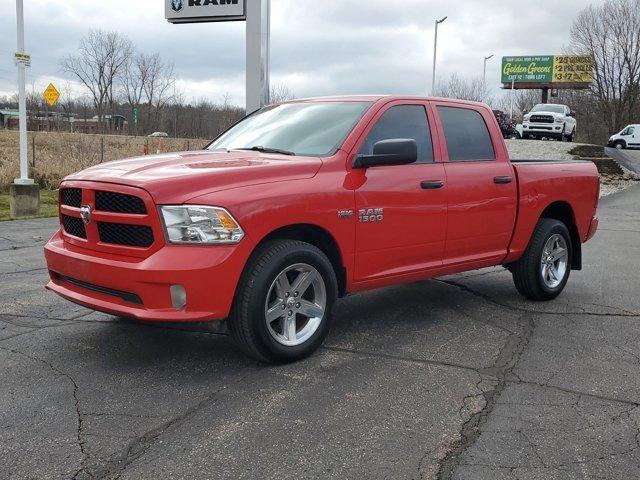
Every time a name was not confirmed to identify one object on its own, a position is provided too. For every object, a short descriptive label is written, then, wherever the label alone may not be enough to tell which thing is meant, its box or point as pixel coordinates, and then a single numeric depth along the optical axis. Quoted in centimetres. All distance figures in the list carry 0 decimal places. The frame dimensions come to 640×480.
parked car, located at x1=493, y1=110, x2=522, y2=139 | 3450
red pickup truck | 394
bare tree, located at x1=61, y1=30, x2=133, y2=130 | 6325
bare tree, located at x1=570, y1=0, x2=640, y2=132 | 4978
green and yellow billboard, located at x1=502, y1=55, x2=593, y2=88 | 6775
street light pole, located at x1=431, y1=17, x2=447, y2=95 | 3667
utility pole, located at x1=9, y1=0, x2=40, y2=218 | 1327
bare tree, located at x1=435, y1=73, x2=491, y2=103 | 5356
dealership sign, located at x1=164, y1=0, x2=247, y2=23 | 1360
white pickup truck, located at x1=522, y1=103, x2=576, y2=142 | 3253
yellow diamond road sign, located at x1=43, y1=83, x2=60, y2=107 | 2331
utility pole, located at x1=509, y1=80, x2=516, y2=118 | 7556
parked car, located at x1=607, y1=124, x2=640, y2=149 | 3894
